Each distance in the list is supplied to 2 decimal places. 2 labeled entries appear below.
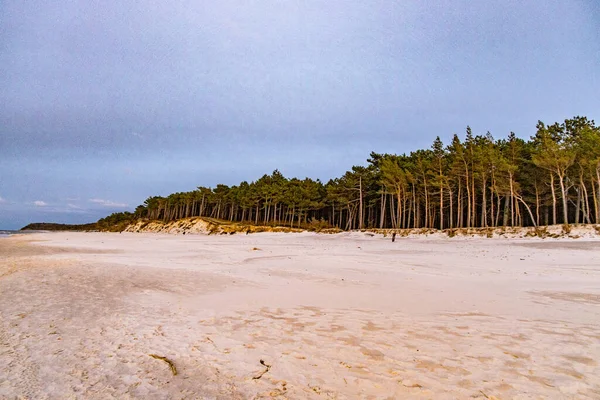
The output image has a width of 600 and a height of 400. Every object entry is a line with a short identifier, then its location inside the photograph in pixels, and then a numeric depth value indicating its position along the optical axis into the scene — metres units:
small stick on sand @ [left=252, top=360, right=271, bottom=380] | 3.14
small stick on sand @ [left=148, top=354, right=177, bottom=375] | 3.22
